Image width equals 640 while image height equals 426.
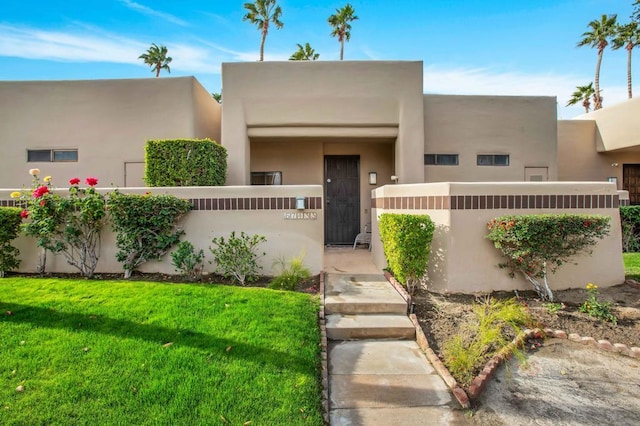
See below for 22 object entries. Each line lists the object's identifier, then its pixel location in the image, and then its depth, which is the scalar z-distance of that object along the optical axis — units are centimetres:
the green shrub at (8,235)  576
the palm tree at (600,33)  1909
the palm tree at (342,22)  2089
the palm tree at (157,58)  2239
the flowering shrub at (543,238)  501
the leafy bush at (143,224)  569
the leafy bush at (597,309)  461
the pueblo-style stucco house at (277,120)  879
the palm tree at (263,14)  2084
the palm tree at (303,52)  2108
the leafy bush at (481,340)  346
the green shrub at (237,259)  590
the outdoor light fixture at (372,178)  1000
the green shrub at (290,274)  558
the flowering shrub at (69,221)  567
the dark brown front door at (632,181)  1212
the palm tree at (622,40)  1777
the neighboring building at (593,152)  1152
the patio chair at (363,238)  976
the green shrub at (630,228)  934
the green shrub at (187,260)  583
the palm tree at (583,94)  1950
